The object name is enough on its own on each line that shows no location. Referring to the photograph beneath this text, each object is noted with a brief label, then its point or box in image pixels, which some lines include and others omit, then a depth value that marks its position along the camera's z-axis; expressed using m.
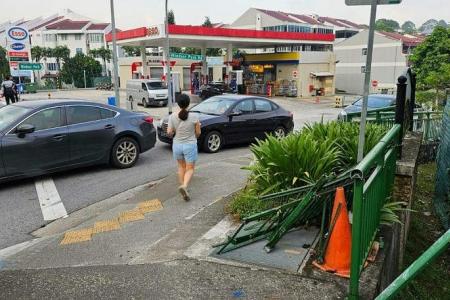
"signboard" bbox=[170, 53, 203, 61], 38.06
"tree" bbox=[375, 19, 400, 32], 165.98
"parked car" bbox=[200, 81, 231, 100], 31.94
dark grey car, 7.41
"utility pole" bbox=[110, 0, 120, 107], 18.43
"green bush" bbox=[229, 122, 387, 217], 4.90
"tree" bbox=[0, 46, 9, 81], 63.66
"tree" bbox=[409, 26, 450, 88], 26.59
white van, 27.98
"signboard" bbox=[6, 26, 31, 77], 28.42
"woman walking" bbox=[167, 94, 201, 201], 6.67
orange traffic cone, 3.55
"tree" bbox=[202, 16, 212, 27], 80.07
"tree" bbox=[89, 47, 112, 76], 68.50
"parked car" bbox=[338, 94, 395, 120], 14.95
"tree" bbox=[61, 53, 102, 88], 61.72
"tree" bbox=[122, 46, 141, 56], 73.24
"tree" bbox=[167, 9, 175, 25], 69.96
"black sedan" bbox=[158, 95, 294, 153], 10.99
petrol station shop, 34.78
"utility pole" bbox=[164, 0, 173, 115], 20.67
